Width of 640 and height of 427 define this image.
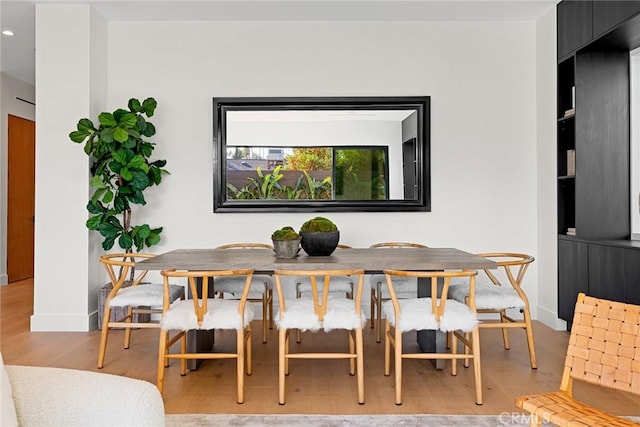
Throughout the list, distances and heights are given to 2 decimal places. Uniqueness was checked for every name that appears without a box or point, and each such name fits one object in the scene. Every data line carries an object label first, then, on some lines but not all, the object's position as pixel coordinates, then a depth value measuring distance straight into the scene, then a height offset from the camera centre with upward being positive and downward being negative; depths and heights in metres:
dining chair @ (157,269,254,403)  2.68 -0.59
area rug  2.39 -1.04
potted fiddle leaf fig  4.11 +0.43
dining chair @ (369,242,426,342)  3.84 -0.60
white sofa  1.26 -0.50
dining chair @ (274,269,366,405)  2.63 -0.58
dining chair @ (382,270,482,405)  2.62 -0.59
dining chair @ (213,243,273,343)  3.77 -0.57
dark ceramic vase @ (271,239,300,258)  3.21 -0.21
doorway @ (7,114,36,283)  6.89 +0.27
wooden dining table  2.92 -0.29
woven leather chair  1.71 -0.55
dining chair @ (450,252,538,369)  3.16 -0.56
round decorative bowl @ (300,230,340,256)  3.30 -0.18
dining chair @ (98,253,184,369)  3.22 -0.57
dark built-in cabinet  3.86 +0.60
